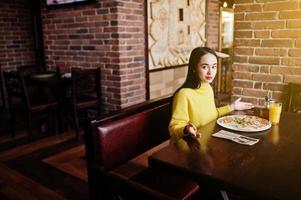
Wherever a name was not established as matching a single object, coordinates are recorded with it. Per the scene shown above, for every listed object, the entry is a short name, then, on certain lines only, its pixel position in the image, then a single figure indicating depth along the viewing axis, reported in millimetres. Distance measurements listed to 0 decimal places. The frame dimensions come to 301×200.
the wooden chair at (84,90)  3384
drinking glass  1703
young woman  1668
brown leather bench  1287
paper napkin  1432
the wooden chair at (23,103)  3369
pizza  1570
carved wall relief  4012
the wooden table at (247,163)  1063
